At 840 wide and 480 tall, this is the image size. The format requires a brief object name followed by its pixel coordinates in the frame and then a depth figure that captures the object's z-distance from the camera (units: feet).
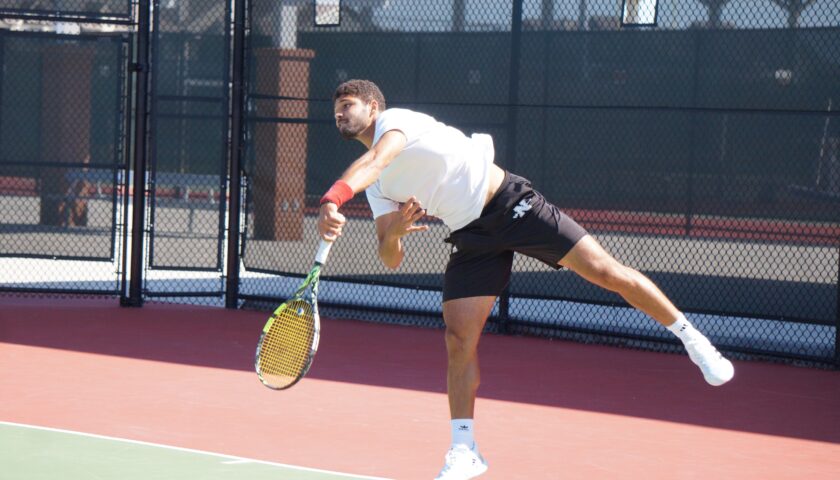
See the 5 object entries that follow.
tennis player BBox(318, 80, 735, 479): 30.27
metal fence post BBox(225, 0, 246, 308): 64.25
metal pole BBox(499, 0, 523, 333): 58.81
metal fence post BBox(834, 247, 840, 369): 52.98
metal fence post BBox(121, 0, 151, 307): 62.38
